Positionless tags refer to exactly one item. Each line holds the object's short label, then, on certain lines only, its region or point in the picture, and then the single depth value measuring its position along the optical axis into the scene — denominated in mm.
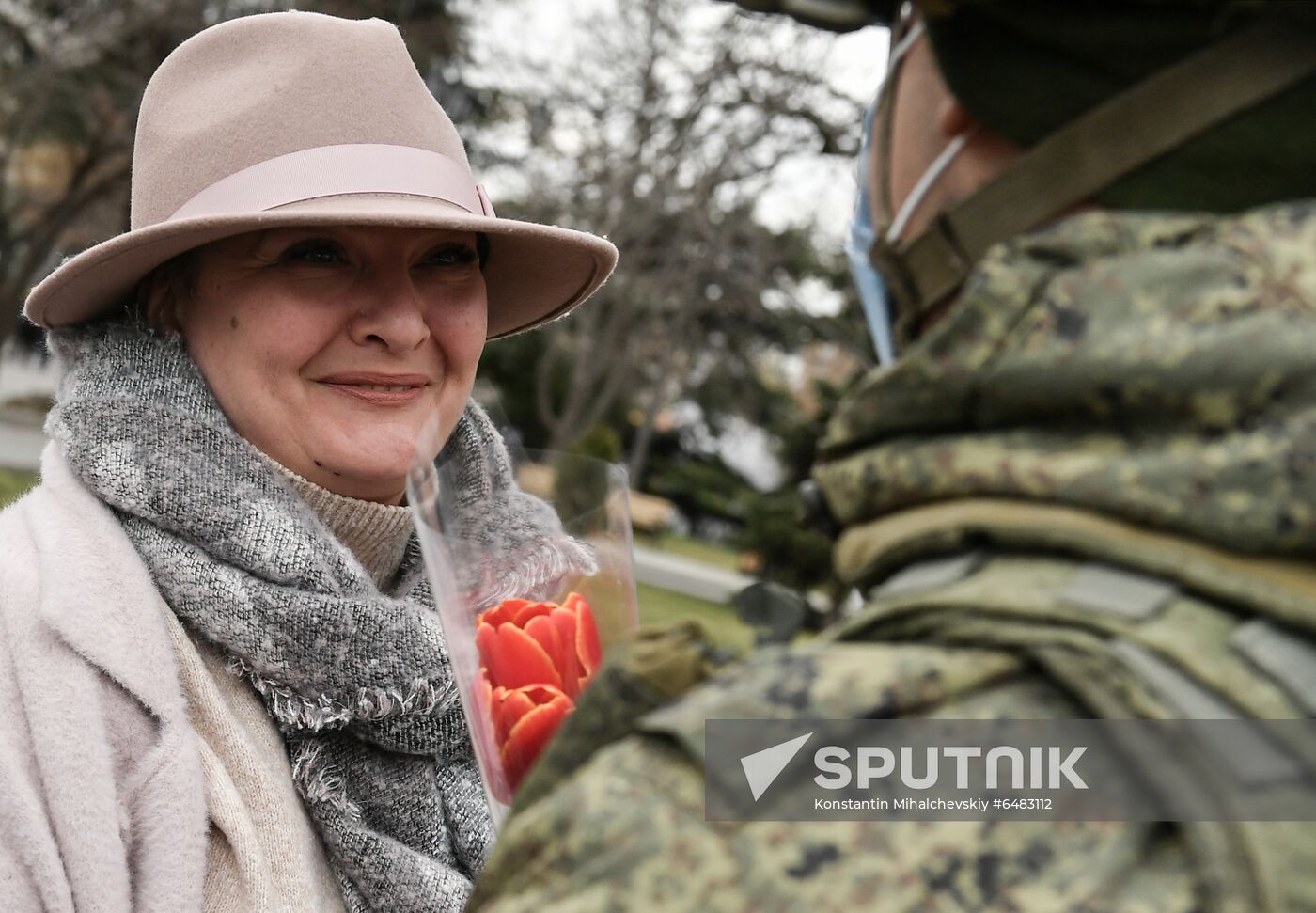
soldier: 416
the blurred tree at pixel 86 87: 8380
